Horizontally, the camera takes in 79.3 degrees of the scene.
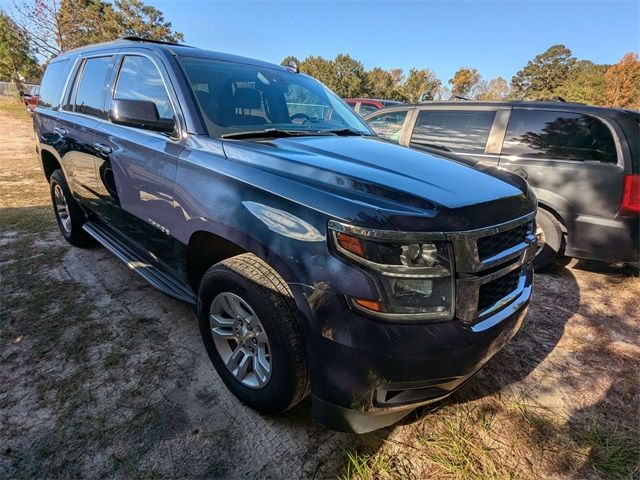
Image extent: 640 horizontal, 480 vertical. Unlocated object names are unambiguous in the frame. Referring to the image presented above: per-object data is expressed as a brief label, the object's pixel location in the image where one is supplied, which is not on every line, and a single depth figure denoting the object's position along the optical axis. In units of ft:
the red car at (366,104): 37.11
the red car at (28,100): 51.98
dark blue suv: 5.13
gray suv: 11.93
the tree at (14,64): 113.66
